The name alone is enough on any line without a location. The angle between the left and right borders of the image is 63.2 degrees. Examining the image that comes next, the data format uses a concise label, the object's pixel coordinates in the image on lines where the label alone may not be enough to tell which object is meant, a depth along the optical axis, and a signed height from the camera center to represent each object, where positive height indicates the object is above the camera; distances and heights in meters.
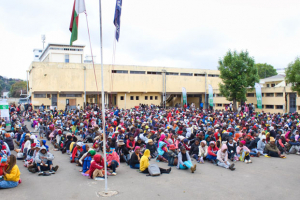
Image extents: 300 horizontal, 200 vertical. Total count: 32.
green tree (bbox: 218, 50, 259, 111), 32.03 +3.51
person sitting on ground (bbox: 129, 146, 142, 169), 9.25 -2.18
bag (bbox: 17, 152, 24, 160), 10.28 -2.16
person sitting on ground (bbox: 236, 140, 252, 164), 10.27 -2.20
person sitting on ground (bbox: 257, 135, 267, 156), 11.52 -2.10
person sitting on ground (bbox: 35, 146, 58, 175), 8.23 -1.98
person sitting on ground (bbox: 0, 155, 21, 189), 6.82 -1.96
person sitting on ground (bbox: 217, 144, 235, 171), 9.39 -2.23
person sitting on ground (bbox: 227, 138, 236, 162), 10.32 -2.04
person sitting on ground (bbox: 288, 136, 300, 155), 11.75 -2.23
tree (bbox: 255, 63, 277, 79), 69.01 +8.75
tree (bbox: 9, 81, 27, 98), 76.19 +5.02
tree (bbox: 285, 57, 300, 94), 26.64 +2.93
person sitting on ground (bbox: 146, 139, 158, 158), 10.58 -2.08
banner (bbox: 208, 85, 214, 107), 34.78 +0.93
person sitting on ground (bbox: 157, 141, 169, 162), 10.41 -2.16
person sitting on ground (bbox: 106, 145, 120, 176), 8.52 -2.03
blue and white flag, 7.62 +2.78
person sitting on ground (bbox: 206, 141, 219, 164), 10.01 -2.07
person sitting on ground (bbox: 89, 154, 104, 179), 7.85 -2.11
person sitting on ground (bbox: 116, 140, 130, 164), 10.12 -2.10
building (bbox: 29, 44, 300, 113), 32.75 +2.52
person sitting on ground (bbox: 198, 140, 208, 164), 10.21 -2.09
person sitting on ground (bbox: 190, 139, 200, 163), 10.72 -2.14
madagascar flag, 7.00 +2.57
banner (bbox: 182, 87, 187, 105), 37.69 +1.04
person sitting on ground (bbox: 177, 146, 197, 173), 8.99 -2.19
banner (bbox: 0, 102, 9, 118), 17.31 -0.41
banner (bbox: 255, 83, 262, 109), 29.91 +0.58
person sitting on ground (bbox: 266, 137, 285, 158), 11.10 -2.25
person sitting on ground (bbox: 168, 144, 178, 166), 9.56 -2.21
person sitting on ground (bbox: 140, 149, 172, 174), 8.55 -2.25
